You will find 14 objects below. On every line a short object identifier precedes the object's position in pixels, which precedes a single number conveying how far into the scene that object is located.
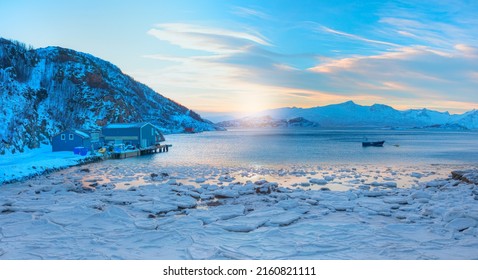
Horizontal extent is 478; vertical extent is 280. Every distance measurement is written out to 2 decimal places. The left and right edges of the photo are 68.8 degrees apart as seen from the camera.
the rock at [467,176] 23.14
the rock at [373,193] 19.95
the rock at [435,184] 23.12
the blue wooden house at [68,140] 48.09
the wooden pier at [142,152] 50.75
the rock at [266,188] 21.03
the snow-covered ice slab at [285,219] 13.45
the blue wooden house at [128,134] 59.88
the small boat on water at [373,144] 77.69
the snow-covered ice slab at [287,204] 16.33
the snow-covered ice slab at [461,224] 12.52
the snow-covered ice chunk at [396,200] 17.66
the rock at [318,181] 25.80
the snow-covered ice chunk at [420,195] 18.39
